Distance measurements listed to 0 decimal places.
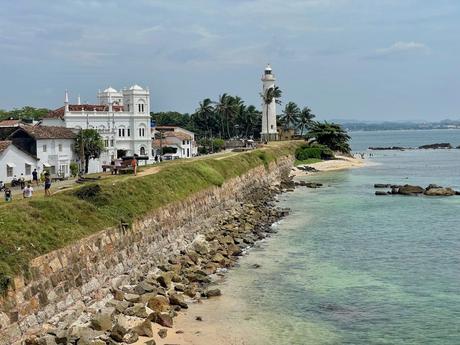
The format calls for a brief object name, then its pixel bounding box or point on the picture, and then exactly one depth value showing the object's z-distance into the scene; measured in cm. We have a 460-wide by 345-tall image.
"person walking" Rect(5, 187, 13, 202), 3078
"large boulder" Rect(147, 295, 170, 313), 2323
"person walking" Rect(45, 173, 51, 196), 3099
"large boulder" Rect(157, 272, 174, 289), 2645
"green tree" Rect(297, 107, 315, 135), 12962
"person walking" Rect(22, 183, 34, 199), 3181
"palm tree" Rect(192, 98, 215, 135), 12875
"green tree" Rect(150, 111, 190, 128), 15010
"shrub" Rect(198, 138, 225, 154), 9815
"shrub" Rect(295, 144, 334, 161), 10386
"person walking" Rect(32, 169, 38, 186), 4269
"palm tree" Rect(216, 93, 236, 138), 12388
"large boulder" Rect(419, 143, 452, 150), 17875
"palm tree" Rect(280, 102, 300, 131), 13000
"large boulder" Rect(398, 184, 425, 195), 6306
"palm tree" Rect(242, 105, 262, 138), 13075
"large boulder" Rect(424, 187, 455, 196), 6119
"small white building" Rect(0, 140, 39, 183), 4566
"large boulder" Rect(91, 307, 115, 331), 2052
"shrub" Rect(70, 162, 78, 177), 5425
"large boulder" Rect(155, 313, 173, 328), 2194
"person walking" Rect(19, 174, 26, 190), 4075
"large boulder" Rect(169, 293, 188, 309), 2422
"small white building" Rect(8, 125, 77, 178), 5347
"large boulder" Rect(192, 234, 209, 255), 3334
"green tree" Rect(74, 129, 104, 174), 5794
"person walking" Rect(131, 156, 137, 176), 4192
